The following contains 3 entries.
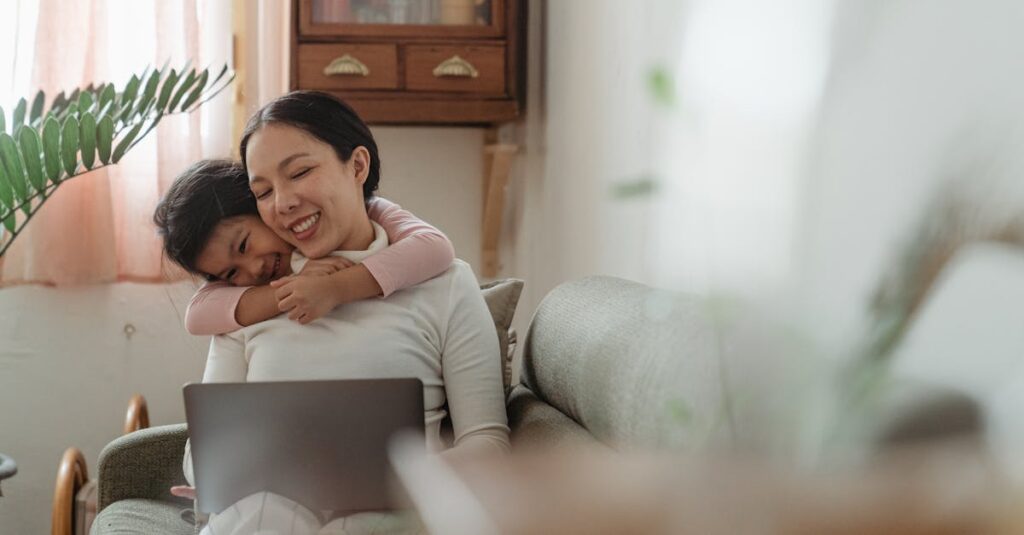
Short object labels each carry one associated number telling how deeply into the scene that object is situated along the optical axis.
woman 1.49
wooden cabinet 2.55
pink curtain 2.75
